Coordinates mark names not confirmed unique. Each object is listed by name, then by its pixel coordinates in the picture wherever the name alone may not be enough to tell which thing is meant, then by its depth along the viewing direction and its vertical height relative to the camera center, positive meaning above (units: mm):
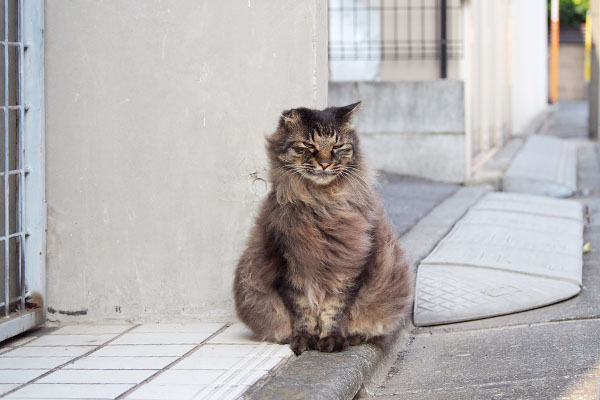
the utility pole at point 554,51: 28906 +5464
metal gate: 4156 +188
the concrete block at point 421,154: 9977 +549
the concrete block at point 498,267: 4777 -452
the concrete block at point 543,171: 9648 +352
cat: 3684 -221
